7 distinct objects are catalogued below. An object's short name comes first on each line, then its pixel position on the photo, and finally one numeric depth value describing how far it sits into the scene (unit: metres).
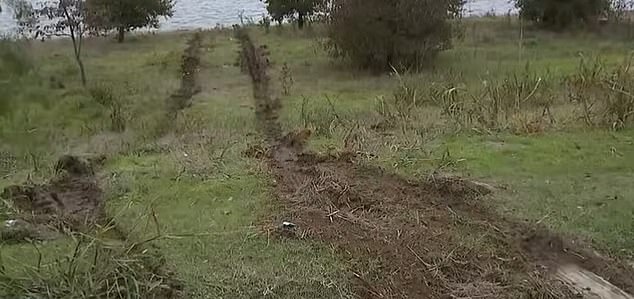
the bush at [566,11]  18.44
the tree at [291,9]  20.02
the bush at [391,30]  13.43
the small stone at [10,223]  4.69
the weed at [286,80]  11.52
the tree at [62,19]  12.80
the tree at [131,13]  19.30
